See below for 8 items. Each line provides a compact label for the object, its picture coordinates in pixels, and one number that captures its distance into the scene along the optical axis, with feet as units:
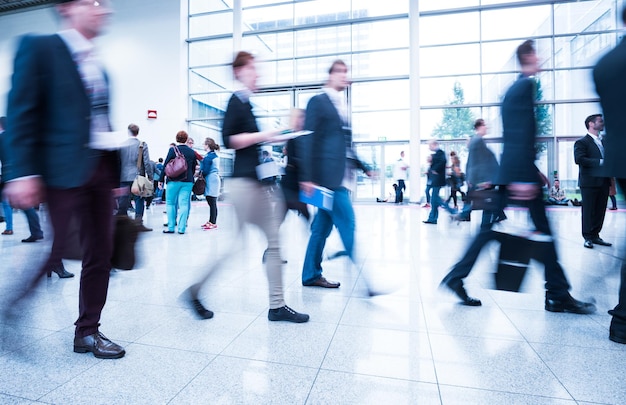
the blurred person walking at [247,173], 6.92
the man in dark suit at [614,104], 5.51
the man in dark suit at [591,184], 14.38
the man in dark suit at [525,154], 7.23
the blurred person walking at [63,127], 4.67
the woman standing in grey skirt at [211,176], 20.44
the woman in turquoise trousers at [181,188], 18.74
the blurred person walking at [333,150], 7.87
